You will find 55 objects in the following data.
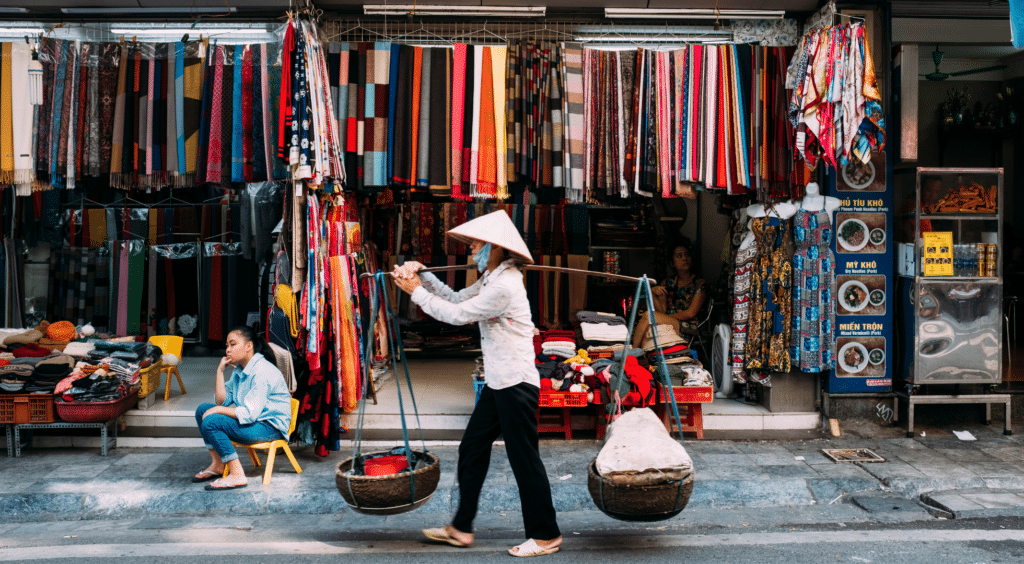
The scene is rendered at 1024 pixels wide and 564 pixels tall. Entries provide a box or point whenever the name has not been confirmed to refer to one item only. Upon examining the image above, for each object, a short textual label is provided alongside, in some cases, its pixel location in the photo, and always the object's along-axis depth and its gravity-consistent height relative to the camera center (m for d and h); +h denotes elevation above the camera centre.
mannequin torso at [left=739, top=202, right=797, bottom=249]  6.44 +0.52
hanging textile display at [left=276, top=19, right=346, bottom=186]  5.41 +1.17
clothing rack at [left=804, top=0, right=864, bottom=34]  5.97 +2.06
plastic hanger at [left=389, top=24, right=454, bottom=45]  6.54 +2.05
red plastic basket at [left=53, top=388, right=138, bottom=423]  5.84 -1.09
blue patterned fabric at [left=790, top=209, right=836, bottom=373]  6.38 -0.11
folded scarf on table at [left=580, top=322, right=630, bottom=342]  6.96 -0.56
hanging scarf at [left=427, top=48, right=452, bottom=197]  6.11 +1.22
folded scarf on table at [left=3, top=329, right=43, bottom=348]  6.88 -0.62
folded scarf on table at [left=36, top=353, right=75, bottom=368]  6.06 -0.73
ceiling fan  7.70 +2.18
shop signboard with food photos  6.43 -0.08
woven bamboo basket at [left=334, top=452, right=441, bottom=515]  3.89 -1.14
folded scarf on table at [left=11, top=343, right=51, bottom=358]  6.50 -0.70
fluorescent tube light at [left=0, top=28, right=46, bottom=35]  6.60 +2.11
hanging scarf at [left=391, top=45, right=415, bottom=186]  6.08 +1.23
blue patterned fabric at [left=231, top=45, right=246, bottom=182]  5.98 +1.20
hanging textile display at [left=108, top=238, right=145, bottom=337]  8.80 -0.11
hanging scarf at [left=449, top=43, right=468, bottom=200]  6.09 +1.34
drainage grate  5.80 -1.44
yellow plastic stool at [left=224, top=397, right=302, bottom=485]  5.31 -1.29
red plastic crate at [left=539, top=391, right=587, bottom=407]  6.12 -1.04
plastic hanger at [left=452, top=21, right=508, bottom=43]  6.55 +2.07
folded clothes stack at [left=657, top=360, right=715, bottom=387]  6.28 -0.87
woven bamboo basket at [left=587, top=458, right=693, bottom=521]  3.75 -1.12
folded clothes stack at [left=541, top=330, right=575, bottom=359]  6.64 -0.67
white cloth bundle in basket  3.81 -0.93
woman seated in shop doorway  7.78 -0.25
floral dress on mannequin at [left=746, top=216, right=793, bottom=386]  6.49 -0.28
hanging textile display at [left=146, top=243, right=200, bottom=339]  8.98 -0.22
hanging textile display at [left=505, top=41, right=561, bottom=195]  6.14 +1.36
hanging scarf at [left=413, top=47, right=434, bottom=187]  6.11 +1.24
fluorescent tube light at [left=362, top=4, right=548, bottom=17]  6.08 +2.11
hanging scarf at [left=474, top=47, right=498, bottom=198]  6.10 +1.11
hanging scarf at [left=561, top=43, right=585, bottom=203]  6.11 +1.28
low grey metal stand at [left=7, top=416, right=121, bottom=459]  5.89 -1.24
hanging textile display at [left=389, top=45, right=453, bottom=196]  6.10 +1.22
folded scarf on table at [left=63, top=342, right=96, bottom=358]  6.57 -0.68
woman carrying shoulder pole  4.08 -0.57
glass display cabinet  6.35 -0.10
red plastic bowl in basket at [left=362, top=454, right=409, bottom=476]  4.39 -1.14
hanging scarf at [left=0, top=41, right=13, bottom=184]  6.11 +1.27
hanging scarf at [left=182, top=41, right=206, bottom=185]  6.13 +1.40
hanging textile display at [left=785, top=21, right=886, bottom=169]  5.73 +1.34
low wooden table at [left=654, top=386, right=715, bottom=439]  6.23 -1.13
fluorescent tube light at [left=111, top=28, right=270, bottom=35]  6.55 +2.10
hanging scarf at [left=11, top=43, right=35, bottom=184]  6.09 +1.23
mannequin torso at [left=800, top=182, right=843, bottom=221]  6.36 +0.59
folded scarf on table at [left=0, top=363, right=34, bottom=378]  5.90 -0.79
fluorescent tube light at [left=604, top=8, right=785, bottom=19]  6.20 +2.13
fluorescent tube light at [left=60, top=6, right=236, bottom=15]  6.35 +2.19
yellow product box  6.33 +0.15
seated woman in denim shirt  5.27 -0.99
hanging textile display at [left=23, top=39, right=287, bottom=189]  6.07 +1.26
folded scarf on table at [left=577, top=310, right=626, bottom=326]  7.30 -0.46
